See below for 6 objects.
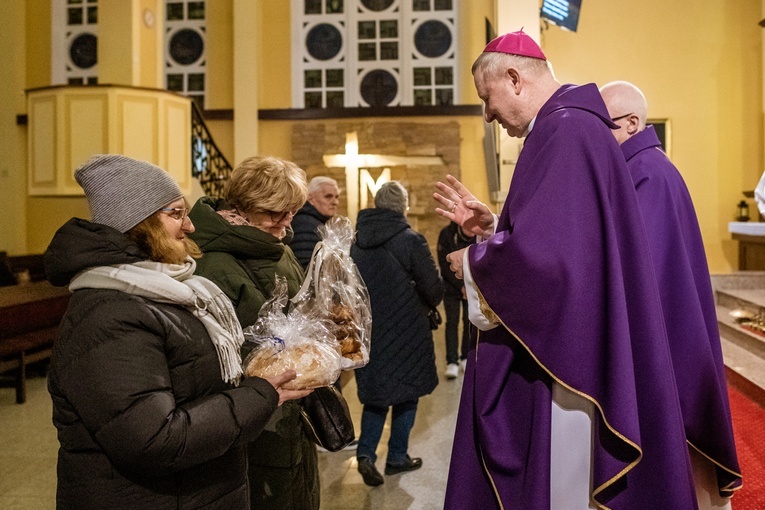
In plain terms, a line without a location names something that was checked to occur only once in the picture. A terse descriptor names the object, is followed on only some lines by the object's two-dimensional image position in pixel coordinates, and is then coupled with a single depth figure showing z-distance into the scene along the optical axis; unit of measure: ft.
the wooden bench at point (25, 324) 19.03
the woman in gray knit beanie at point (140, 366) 4.75
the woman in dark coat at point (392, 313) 12.92
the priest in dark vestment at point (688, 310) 8.09
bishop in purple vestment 5.87
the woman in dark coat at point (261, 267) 7.36
